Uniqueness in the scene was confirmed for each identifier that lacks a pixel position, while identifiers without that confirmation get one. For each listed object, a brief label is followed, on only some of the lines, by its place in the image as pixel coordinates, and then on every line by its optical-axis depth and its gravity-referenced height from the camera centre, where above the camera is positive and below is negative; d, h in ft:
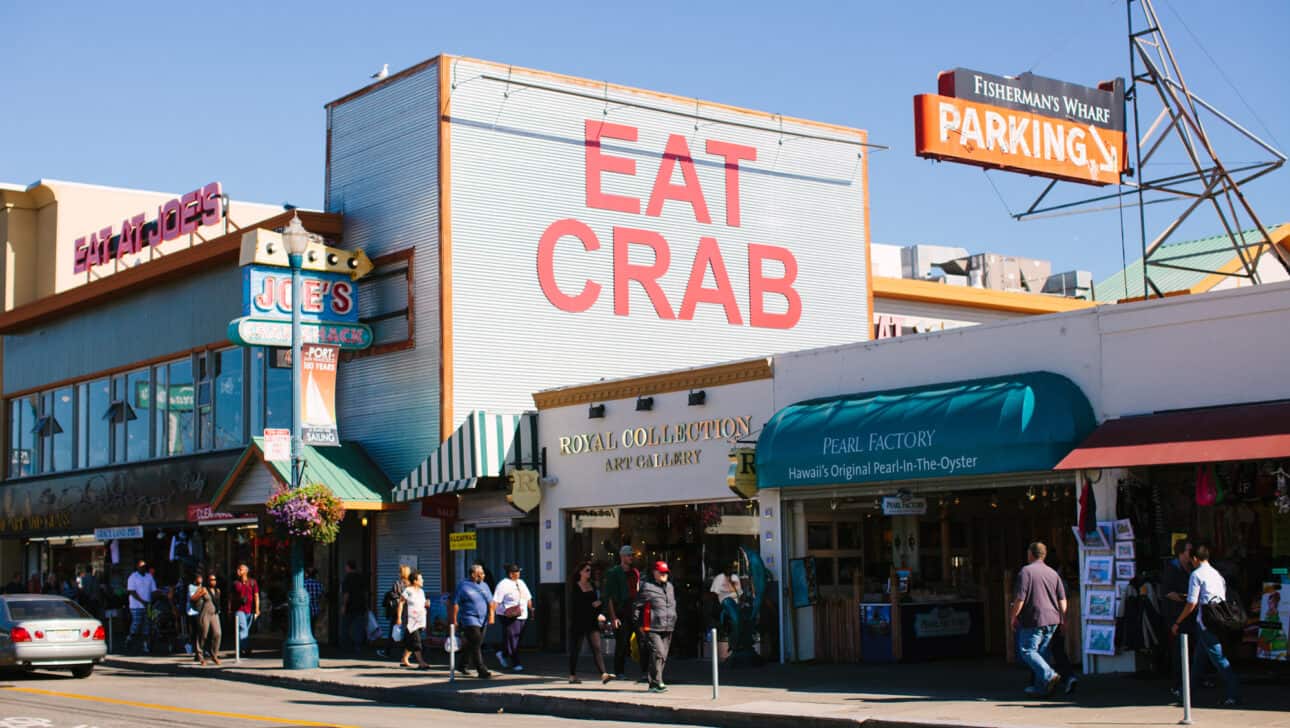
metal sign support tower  72.49 +17.30
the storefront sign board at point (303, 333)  89.40 +12.13
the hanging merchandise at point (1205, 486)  57.36 +1.07
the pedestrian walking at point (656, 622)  61.72 -4.06
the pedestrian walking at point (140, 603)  103.65 -4.85
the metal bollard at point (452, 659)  69.92 -6.15
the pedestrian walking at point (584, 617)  67.21 -4.17
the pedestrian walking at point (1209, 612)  50.06 -3.27
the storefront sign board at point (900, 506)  69.56 +0.61
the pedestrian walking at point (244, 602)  90.89 -4.32
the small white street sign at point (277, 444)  81.05 +4.68
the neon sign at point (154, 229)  111.24 +23.90
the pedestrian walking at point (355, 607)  92.32 -4.81
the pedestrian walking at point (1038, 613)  53.93 -3.46
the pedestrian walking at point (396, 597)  81.44 -3.87
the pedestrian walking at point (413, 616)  79.97 -4.69
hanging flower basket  81.82 +0.99
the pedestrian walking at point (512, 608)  75.31 -4.11
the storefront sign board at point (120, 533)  117.19 -0.02
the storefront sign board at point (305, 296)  90.63 +14.59
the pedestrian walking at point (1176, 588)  52.85 -2.60
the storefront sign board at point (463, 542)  87.51 -0.88
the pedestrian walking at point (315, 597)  97.25 -4.39
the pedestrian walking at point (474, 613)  70.49 -4.08
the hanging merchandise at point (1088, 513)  59.98 +0.12
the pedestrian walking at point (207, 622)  87.76 -5.31
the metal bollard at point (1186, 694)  45.24 -5.42
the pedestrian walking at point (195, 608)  88.22 -4.62
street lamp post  81.46 -2.74
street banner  90.33 +8.83
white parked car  77.25 -5.28
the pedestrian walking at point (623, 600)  68.74 -3.64
